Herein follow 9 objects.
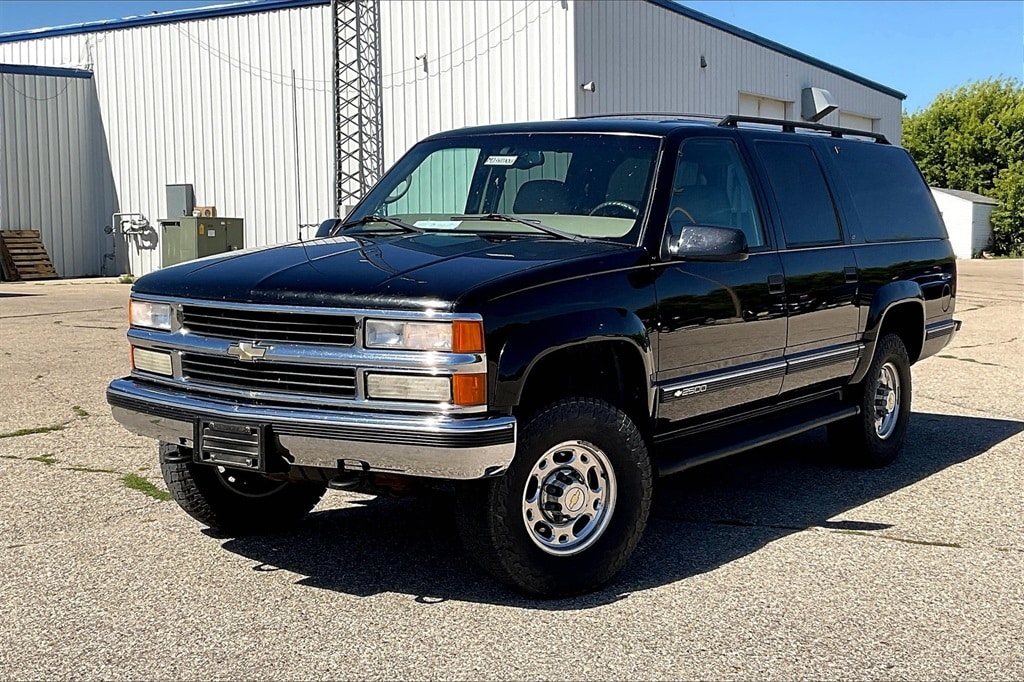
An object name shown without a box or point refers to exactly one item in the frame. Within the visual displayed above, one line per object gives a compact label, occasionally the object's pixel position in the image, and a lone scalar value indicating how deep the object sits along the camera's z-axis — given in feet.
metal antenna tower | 78.43
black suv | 14.44
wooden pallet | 87.30
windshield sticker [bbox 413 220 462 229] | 18.65
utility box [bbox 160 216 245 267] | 79.66
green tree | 160.15
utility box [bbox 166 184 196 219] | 86.99
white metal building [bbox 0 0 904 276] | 73.61
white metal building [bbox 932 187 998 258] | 144.15
